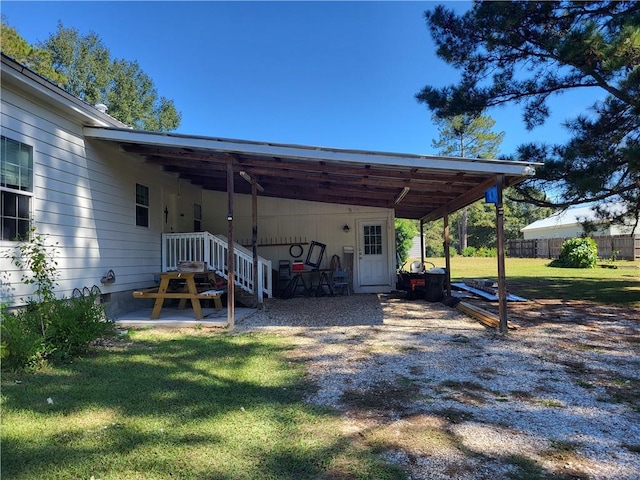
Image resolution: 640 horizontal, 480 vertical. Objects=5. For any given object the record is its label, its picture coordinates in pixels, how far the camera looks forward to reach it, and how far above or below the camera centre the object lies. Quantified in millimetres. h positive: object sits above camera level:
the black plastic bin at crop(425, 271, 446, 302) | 9070 -701
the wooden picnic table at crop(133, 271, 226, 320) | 6496 -558
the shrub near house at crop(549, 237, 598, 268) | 19328 +10
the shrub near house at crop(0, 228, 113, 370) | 3525 -666
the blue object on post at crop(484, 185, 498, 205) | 5469 +896
